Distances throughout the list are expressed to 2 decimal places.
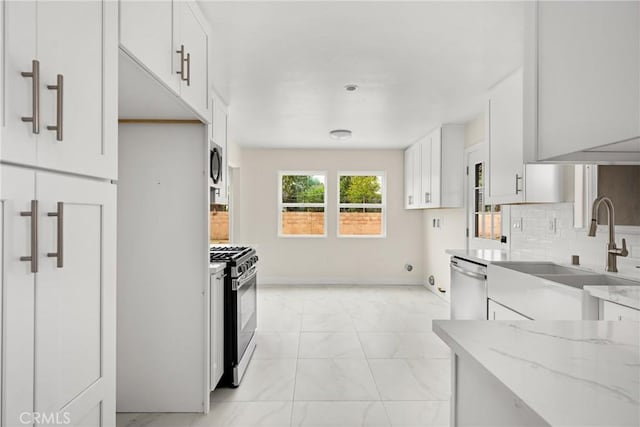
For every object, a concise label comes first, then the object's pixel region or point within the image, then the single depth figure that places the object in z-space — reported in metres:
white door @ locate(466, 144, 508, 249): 4.43
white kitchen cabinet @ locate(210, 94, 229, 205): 3.60
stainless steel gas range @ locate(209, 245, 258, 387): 2.88
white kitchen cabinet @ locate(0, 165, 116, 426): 0.85
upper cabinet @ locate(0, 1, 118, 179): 0.85
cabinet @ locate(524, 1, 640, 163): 0.78
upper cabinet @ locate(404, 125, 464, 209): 5.20
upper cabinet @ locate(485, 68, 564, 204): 3.07
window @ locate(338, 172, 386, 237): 7.07
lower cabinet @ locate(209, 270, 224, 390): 2.58
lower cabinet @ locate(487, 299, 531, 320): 2.68
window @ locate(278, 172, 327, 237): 7.03
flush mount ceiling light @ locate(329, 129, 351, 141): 5.29
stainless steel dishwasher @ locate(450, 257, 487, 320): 3.20
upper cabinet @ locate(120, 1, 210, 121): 1.40
